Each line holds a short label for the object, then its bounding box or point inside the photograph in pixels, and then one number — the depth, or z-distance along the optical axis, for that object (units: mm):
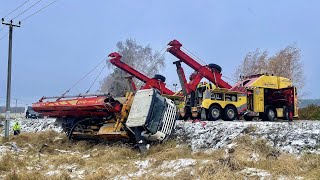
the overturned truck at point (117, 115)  9544
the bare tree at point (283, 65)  31277
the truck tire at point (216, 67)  14977
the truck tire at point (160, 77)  16810
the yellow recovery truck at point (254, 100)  13843
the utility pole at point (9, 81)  15542
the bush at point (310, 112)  18780
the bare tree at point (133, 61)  39734
